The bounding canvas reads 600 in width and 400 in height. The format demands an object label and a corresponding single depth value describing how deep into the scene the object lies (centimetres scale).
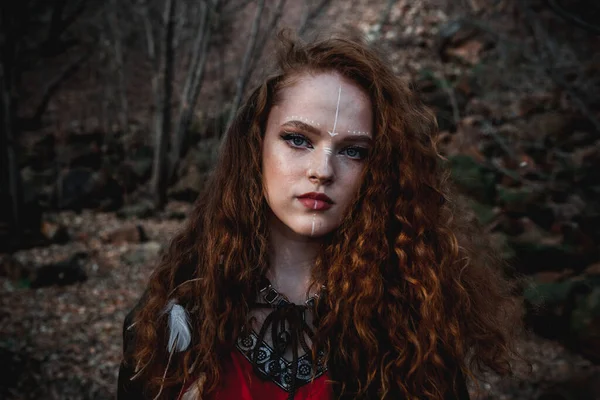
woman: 151
